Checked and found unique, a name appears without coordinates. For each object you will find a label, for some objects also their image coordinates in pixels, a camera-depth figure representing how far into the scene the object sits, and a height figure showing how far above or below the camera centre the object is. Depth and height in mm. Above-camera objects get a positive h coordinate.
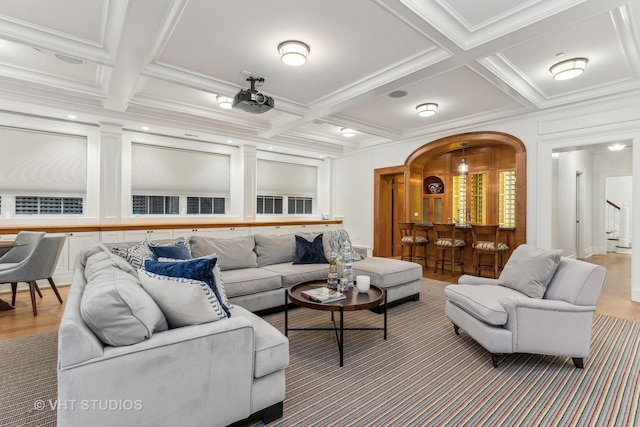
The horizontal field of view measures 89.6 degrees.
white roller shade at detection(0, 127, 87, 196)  4691 +801
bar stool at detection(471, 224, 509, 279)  5164 -487
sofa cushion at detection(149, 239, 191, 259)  2904 -323
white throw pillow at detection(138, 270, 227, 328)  1726 -452
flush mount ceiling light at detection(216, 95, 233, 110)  4609 +1663
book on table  2695 -684
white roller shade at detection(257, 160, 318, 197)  7715 +937
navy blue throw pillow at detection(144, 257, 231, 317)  1973 -329
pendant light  6394 +983
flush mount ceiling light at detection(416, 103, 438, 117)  4980 +1679
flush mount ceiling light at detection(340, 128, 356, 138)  6524 +1735
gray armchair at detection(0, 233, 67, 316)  3379 -550
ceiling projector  3871 +1402
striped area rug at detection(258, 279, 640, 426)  1861 -1143
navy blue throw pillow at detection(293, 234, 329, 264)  4195 -477
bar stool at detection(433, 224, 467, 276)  5655 -494
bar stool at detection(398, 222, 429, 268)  6281 -481
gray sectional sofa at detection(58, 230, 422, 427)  1332 -695
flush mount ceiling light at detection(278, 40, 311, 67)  3146 +1633
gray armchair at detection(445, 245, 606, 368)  2338 -710
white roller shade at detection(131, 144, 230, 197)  5863 +859
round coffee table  2551 -711
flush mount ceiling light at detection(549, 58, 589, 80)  3514 +1657
